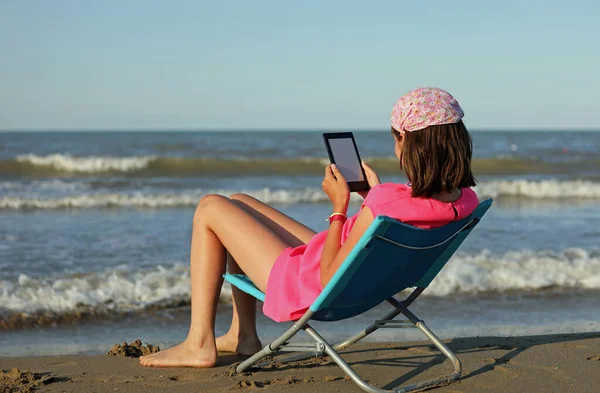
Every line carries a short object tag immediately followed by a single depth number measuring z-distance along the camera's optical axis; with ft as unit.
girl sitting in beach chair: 9.20
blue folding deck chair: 9.37
